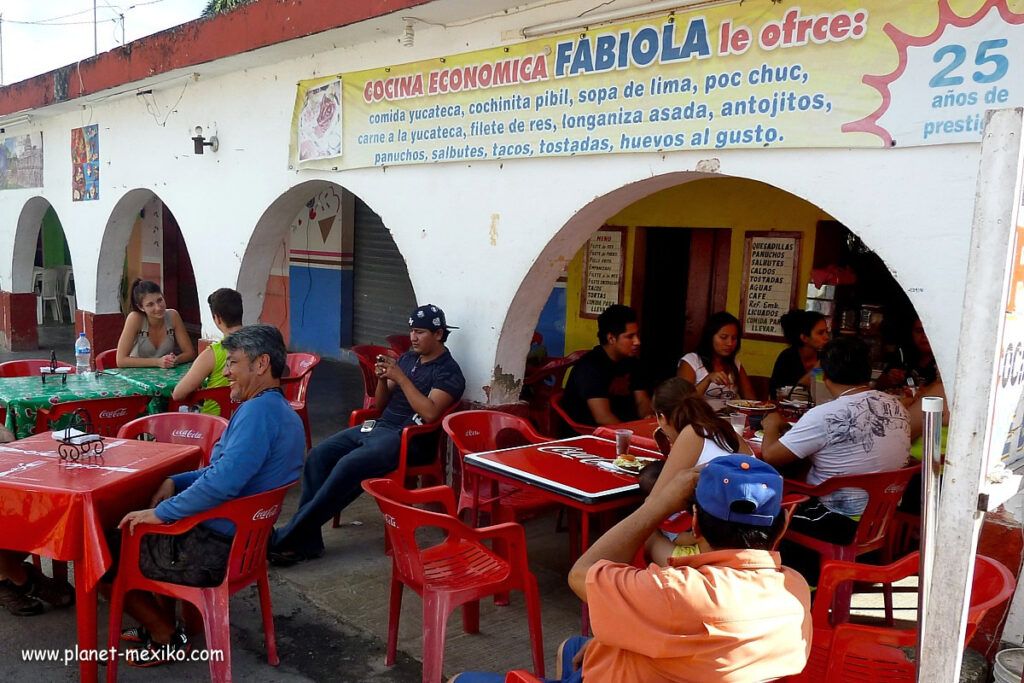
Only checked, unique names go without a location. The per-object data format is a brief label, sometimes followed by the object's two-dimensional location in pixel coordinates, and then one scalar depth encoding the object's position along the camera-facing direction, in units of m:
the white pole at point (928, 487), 1.59
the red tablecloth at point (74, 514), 3.09
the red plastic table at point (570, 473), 3.46
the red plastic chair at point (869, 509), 3.68
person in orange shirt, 1.85
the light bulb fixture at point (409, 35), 5.40
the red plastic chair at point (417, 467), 4.88
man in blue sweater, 3.21
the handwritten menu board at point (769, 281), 6.75
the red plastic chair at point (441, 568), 3.17
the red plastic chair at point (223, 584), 3.19
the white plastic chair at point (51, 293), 15.30
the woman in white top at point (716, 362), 5.23
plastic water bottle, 5.82
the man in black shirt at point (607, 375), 4.97
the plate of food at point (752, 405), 4.79
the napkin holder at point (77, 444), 3.55
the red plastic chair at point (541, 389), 6.43
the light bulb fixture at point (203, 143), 7.55
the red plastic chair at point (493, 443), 4.14
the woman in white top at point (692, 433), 3.17
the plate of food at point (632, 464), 3.81
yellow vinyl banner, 3.21
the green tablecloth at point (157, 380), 5.40
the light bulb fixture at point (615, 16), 4.04
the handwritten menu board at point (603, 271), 7.89
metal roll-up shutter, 11.06
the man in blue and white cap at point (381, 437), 4.64
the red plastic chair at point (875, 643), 2.56
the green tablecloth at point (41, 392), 4.90
